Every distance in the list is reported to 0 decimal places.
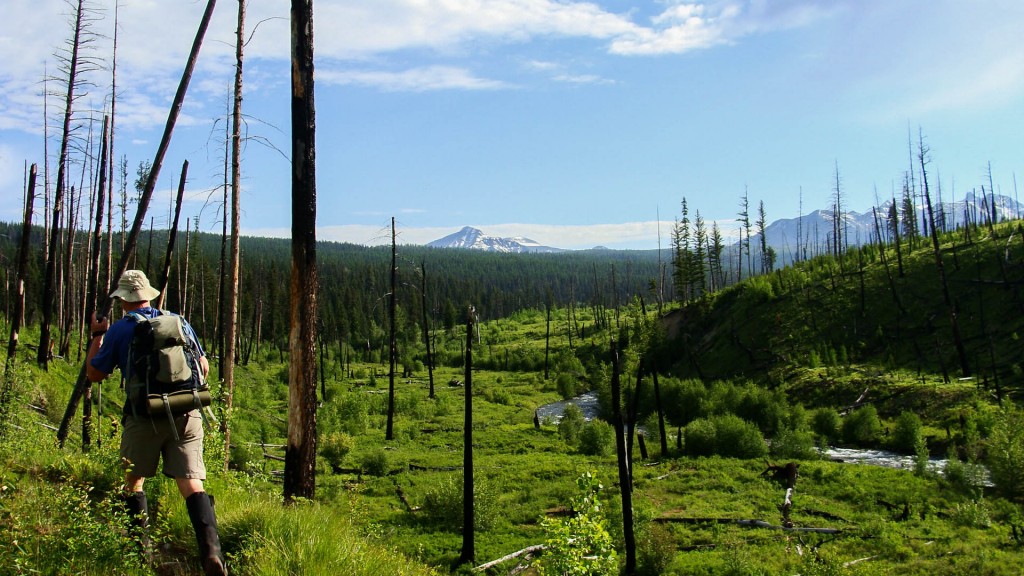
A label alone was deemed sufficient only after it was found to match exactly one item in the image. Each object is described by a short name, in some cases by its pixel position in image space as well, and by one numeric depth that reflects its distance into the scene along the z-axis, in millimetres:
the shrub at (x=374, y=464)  26859
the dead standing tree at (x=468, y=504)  16797
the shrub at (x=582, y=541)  7383
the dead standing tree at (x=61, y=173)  16281
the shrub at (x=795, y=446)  30016
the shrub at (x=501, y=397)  50316
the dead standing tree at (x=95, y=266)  13485
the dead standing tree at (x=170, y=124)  8943
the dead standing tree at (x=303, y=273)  7199
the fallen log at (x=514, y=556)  16259
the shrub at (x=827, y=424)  34469
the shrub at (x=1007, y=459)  22859
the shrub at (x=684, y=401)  40906
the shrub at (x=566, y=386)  55541
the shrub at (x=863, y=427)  33188
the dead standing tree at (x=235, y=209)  13875
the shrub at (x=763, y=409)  36750
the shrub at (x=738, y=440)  30938
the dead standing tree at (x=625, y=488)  16188
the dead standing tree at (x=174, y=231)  13624
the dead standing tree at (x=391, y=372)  31656
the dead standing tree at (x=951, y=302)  37250
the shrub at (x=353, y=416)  34938
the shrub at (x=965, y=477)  23453
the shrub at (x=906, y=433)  30906
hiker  4781
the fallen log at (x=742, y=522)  19906
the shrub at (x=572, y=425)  35750
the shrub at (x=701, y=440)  31656
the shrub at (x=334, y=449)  28058
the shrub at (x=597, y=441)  33000
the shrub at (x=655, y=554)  16859
